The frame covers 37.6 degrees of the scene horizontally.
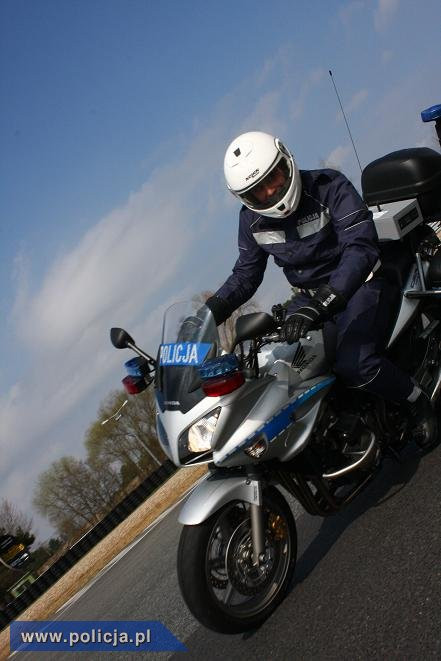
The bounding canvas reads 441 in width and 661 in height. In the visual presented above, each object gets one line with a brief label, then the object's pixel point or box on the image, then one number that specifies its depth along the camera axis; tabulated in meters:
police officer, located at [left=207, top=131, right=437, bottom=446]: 3.61
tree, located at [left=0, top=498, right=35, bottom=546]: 49.51
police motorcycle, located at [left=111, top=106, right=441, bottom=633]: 3.05
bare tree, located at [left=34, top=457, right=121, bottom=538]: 71.50
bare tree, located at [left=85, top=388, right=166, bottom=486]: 63.72
